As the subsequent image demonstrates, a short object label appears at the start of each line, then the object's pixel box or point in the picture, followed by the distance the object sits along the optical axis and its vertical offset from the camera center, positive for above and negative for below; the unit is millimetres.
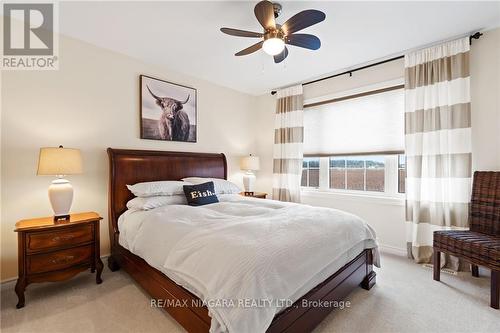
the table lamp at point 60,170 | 2201 -47
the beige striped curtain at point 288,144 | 4125 +391
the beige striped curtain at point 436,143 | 2639 +275
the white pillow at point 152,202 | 2564 -425
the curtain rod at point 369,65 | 2588 +1449
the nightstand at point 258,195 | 4160 -540
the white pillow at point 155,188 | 2709 -281
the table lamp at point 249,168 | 4285 -51
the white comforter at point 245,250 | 1226 -584
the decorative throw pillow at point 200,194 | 2836 -366
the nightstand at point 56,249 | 2039 -797
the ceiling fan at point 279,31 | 1853 +1200
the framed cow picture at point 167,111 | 3309 +835
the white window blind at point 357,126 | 3234 +620
